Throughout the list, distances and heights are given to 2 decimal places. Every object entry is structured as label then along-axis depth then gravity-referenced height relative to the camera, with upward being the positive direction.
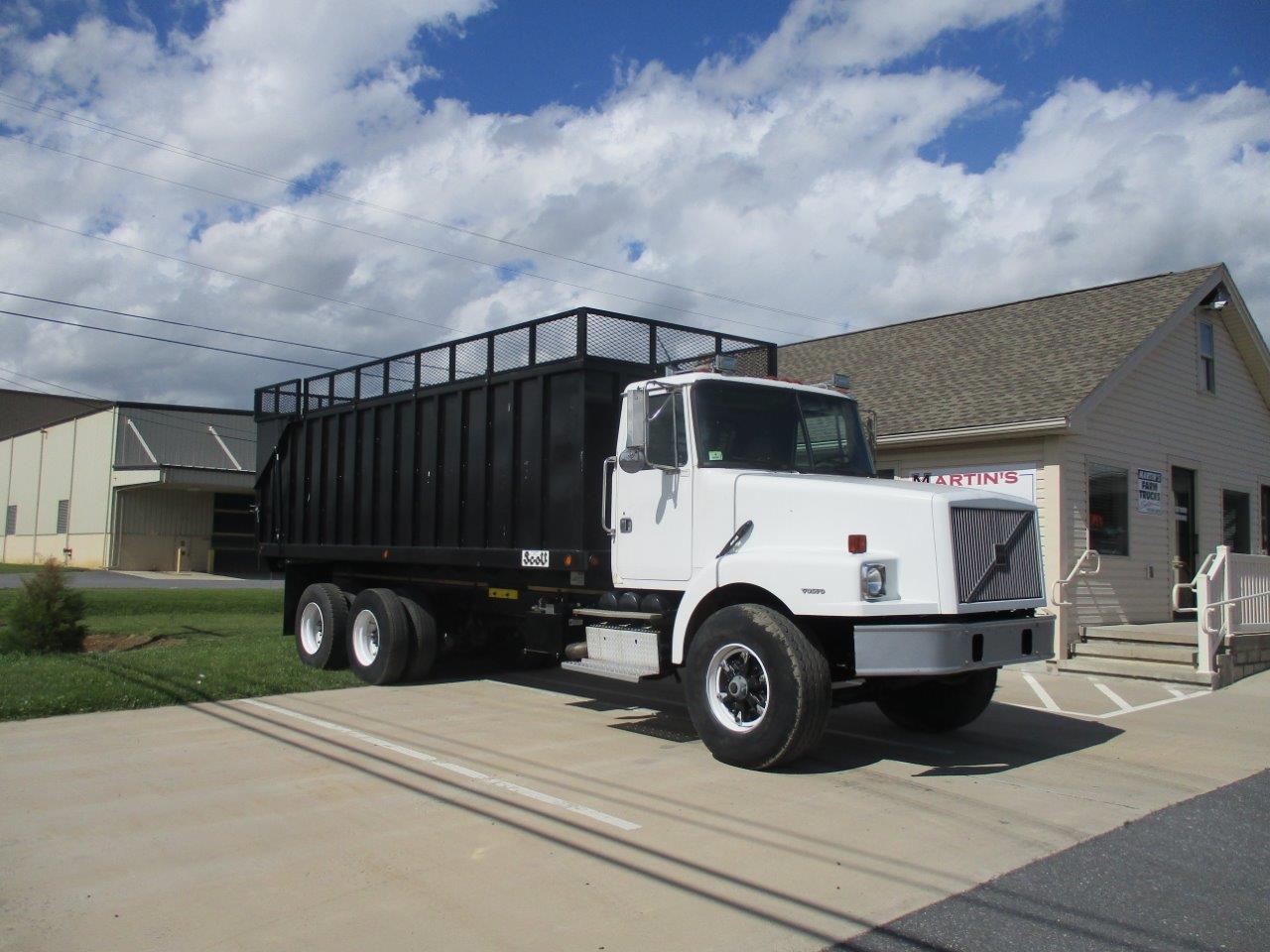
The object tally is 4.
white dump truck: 7.18 +0.22
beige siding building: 14.89 +2.34
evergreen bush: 13.37 -0.78
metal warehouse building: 38.38 +2.56
